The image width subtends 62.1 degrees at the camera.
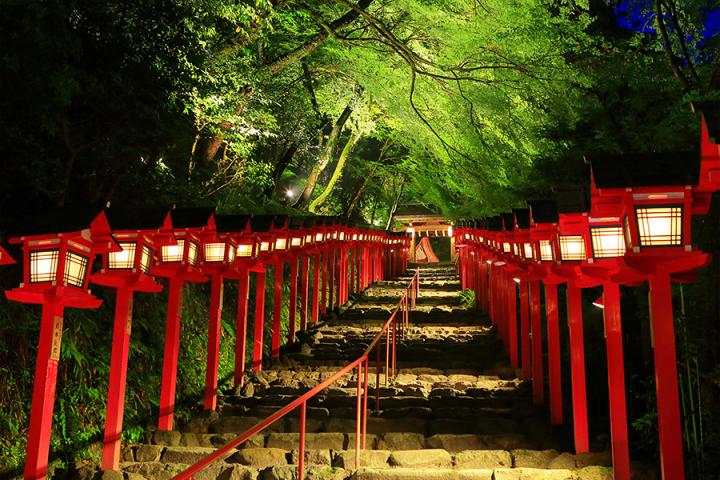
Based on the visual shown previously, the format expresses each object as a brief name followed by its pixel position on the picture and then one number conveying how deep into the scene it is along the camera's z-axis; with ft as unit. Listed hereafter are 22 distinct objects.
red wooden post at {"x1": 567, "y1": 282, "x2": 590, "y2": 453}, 25.11
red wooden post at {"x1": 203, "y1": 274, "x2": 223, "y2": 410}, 32.01
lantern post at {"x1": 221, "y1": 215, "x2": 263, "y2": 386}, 34.86
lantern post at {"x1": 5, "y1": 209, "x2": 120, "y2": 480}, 18.53
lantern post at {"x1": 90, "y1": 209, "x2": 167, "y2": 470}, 23.12
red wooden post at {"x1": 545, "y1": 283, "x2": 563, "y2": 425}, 28.81
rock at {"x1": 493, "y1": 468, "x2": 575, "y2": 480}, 21.07
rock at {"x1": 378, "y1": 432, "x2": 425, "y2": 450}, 26.18
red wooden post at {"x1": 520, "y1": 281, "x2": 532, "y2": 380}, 37.09
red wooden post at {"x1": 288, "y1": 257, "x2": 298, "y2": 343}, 49.73
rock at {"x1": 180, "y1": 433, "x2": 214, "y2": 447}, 27.14
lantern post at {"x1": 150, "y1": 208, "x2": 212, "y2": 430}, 27.71
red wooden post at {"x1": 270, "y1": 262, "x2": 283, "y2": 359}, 44.09
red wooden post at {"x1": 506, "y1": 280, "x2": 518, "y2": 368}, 40.45
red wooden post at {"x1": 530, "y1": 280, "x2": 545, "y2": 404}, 32.01
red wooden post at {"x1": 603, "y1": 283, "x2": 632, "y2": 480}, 21.14
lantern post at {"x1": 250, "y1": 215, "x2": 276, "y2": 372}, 39.04
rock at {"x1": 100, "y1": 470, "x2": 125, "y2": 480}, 21.86
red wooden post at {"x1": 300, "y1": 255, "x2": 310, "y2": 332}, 54.34
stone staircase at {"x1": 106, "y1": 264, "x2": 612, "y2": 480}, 22.59
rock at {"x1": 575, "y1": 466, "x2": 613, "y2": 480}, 22.27
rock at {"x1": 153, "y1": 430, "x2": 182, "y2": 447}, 27.30
